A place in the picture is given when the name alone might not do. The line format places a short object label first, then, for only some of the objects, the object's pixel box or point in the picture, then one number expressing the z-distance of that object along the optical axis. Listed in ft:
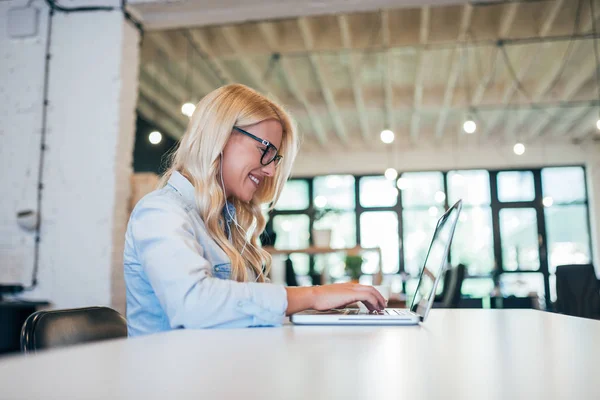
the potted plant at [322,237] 16.99
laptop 3.45
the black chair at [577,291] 11.60
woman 3.34
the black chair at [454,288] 16.90
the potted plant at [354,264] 14.85
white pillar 10.66
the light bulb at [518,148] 27.71
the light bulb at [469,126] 21.57
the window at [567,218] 33.73
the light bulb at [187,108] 17.17
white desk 1.31
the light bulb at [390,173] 27.71
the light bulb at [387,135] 21.58
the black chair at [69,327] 3.18
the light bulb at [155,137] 20.89
